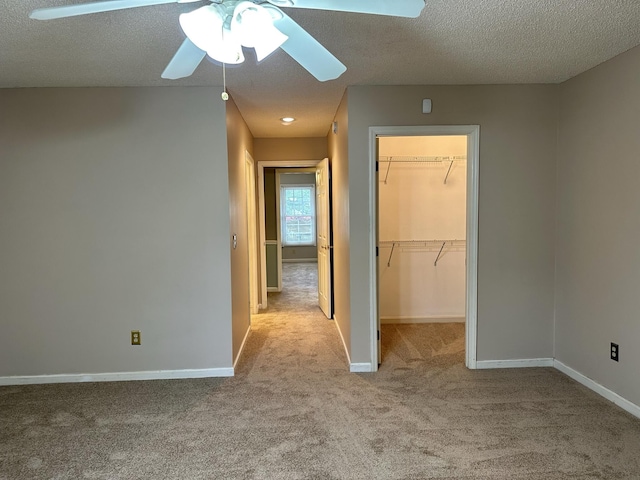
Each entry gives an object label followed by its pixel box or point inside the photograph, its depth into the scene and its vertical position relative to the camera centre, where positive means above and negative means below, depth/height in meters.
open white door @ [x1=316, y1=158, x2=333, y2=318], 4.63 -0.23
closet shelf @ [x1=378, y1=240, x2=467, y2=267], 4.45 -0.29
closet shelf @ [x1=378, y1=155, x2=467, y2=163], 4.36 +0.70
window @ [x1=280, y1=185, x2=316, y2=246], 10.15 +0.16
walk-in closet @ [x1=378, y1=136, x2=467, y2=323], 4.39 -0.20
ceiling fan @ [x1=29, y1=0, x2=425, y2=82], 1.32 +0.74
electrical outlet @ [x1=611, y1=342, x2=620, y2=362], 2.49 -0.89
